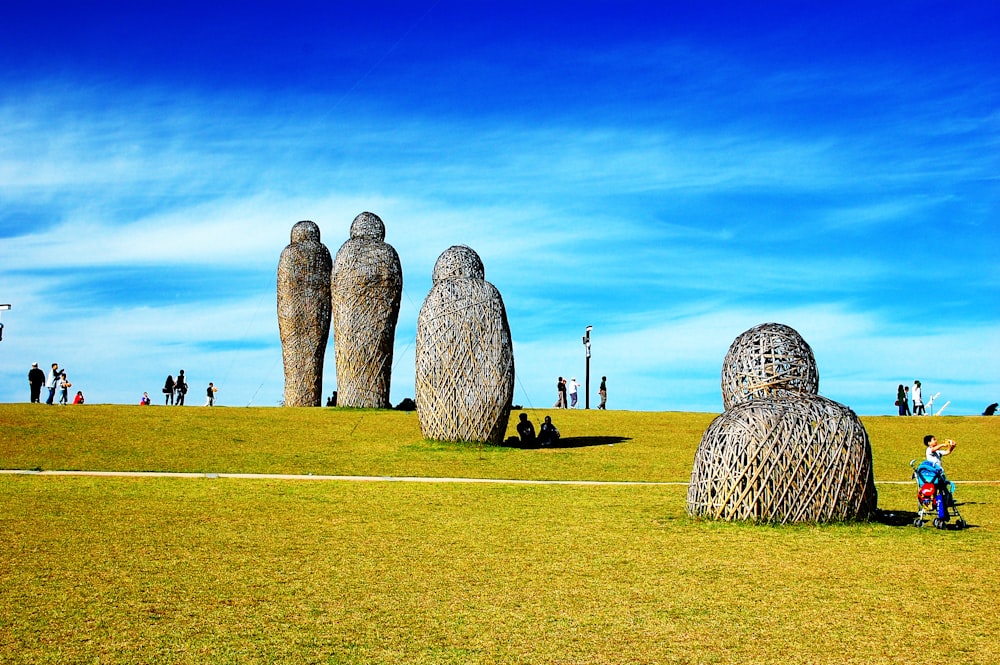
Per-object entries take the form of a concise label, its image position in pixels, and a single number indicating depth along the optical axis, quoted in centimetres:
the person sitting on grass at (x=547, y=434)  2138
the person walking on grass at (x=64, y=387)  3122
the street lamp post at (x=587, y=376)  3719
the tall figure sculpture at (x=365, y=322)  2791
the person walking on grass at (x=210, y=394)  3562
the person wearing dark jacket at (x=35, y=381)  2983
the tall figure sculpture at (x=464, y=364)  1977
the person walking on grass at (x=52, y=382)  2972
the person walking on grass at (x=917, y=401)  3372
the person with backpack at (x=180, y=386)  3500
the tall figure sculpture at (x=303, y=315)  3291
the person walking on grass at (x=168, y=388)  3469
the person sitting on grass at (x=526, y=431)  2128
